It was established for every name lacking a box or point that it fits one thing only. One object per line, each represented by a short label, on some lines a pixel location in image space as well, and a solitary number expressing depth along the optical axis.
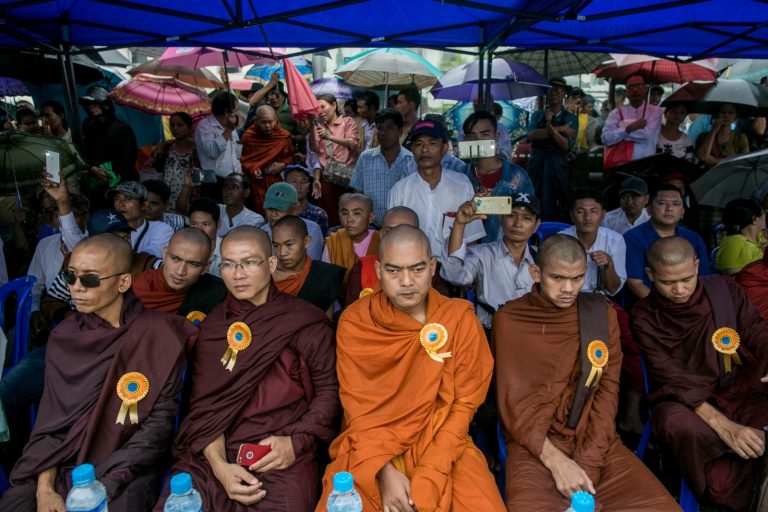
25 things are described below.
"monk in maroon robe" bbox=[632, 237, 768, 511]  2.65
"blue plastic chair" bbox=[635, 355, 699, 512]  2.70
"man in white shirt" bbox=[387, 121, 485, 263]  4.44
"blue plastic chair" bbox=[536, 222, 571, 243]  4.52
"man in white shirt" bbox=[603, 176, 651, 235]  4.89
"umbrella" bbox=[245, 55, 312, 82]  11.51
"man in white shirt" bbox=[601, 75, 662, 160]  6.87
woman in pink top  6.40
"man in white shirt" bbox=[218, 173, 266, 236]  5.15
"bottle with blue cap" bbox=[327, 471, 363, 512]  2.15
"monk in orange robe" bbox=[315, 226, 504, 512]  2.45
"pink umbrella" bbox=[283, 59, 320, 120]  6.10
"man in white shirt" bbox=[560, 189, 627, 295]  4.05
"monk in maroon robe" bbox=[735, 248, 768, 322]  3.44
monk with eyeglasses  2.53
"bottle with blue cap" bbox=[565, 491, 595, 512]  1.86
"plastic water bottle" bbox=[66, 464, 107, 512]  2.05
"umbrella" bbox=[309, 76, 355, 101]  8.73
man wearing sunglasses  2.45
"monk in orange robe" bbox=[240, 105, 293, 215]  6.32
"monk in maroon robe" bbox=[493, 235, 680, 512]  2.57
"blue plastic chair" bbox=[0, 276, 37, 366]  3.43
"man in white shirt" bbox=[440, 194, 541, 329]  3.82
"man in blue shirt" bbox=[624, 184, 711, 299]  4.28
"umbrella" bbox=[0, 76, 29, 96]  8.12
